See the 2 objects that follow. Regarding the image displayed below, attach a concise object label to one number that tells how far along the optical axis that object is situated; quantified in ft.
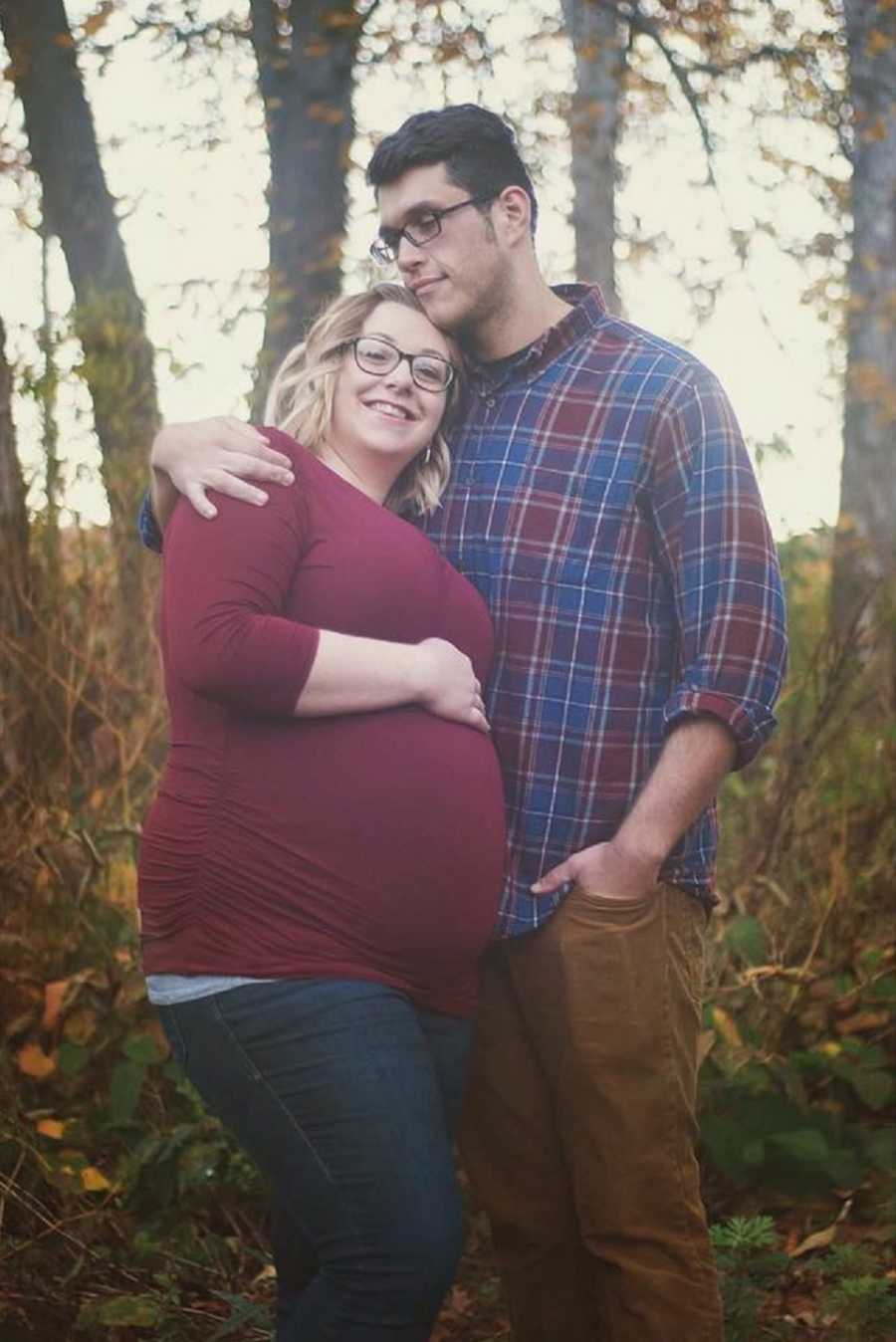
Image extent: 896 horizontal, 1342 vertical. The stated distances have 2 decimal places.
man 8.59
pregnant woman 7.09
